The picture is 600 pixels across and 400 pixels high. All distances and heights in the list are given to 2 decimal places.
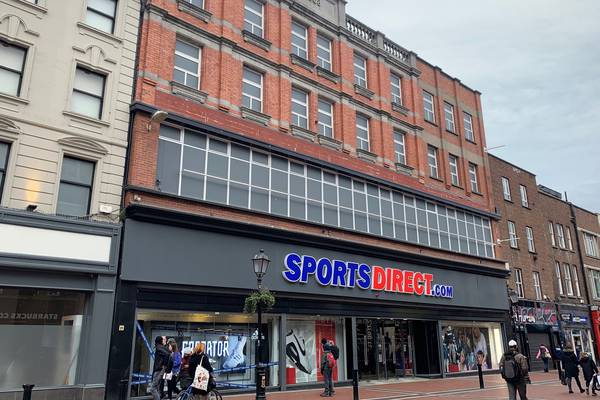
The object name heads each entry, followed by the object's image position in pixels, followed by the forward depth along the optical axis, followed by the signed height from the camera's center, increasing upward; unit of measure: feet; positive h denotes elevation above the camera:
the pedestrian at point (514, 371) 37.24 -1.83
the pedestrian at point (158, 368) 41.91 -1.59
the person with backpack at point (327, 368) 52.85 -2.15
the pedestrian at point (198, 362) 34.42 -0.92
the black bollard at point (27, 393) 27.66 -2.33
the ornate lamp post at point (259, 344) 37.35 +0.30
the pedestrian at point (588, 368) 53.31 -2.37
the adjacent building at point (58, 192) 41.52 +13.92
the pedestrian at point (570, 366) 55.01 -2.22
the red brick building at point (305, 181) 51.24 +21.38
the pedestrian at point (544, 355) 91.66 -1.69
